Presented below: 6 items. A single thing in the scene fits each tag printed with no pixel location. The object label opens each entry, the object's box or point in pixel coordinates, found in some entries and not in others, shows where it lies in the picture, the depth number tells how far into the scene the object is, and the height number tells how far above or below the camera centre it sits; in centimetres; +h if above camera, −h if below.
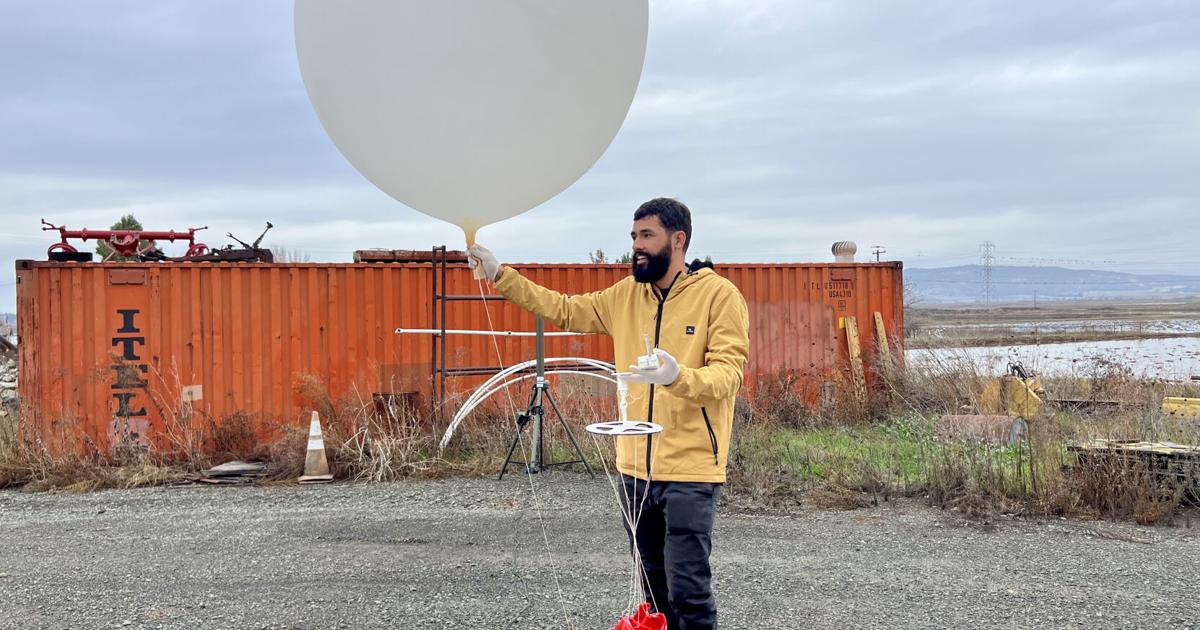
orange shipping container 806 -31
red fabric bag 238 -95
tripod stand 673 -95
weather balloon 254 +74
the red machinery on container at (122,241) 836 +77
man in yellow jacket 254 -34
